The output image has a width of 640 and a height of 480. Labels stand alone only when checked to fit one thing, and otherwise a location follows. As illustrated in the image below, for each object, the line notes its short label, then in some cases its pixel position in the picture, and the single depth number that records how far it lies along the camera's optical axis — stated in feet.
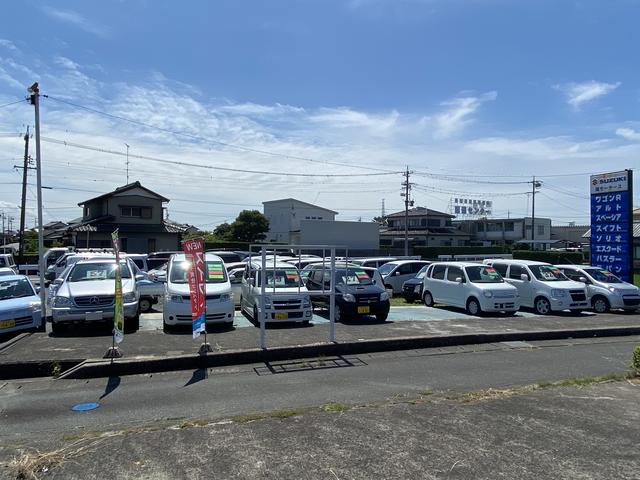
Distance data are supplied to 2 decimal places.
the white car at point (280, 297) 37.96
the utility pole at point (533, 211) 216.13
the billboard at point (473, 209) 244.83
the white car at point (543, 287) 48.85
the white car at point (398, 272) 69.62
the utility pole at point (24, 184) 110.83
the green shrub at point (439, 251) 161.89
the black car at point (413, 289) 58.95
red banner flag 28.09
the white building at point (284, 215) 219.82
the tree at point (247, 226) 171.73
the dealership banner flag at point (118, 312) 26.27
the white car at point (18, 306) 33.55
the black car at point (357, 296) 41.42
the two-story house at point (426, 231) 208.33
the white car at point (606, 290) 50.72
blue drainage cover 19.30
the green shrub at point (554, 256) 140.77
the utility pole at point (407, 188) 172.65
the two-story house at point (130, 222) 125.90
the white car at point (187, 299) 36.19
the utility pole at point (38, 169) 36.96
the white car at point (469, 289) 46.65
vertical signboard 59.11
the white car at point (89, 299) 34.47
